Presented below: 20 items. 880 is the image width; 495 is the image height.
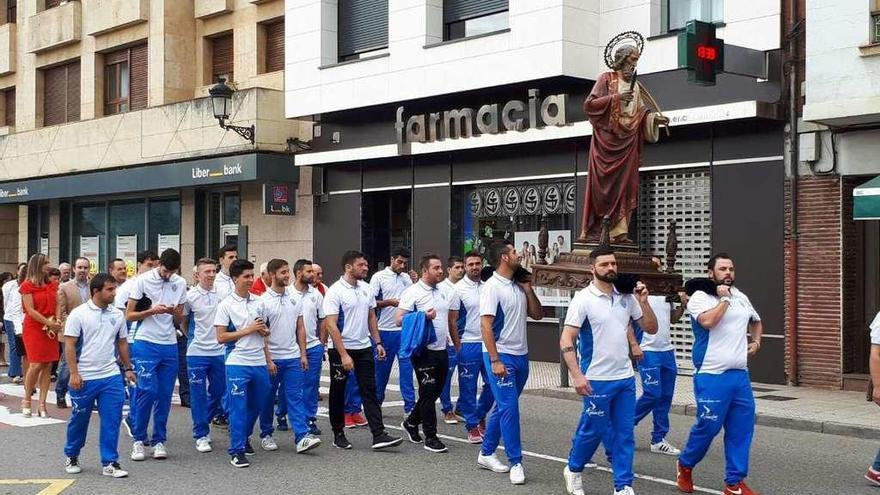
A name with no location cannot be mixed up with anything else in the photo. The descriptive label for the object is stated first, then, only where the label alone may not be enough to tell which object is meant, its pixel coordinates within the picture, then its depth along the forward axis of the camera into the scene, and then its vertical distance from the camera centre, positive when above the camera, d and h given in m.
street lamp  21.16 +2.86
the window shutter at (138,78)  26.58 +4.09
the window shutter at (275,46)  23.91 +4.37
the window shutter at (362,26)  21.25 +4.33
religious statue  10.19 +1.04
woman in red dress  12.80 -0.96
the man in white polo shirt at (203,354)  10.44 -1.05
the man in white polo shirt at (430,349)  10.33 -0.98
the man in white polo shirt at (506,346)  8.77 -0.81
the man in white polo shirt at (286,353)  10.11 -0.99
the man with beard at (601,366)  8.00 -0.87
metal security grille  16.50 +0.44
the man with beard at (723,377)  8.01 -0.97
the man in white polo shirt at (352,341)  10.34 -0.91
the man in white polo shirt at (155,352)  10.10 -0.97
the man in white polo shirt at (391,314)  11.90 -0.75
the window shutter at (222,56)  25.19 +4.39
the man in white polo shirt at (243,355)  9.66 -0.96
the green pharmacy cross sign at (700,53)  14.21 +2.51
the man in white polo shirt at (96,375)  9.13 -1.06
